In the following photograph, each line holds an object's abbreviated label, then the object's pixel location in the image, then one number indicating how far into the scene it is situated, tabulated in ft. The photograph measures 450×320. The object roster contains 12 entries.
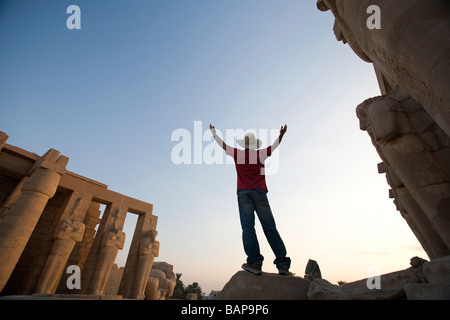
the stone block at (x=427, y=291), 3.91
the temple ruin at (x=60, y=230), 26.23
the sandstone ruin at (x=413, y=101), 4.97
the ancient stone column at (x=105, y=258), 36.29
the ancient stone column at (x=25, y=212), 24.11
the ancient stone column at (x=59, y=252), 31.50
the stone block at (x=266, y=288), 7.86
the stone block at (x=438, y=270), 4.66
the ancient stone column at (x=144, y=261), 41.52
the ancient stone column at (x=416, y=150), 9.03
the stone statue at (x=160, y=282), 46.91
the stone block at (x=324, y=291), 6.60
